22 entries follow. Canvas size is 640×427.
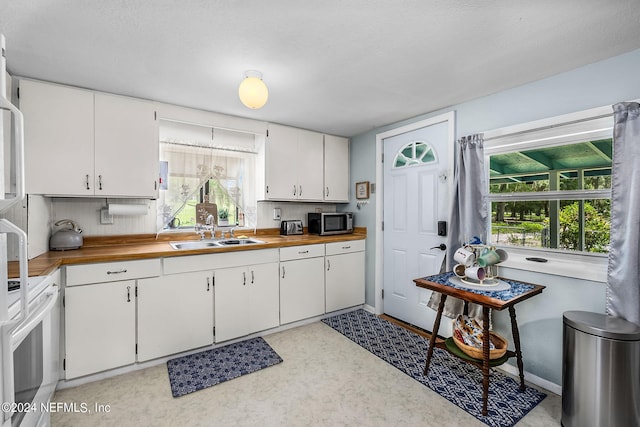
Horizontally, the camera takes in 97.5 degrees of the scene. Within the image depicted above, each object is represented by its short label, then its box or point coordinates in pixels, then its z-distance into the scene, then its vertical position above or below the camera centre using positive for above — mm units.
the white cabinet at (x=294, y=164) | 3270 +575
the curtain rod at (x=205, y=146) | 2847 +700
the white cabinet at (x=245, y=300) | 2584 -862
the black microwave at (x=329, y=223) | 3500 -150
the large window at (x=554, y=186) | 1932 +191
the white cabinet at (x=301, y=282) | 2971 -781
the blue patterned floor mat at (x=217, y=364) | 2084 -1264
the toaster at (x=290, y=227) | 3502 -199
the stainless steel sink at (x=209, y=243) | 2715 -327
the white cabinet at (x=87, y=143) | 2123 +565
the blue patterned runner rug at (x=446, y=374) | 1832 -1273
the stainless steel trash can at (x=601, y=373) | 1497 -893
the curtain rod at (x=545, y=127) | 1866 +630
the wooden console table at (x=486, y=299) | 1771 -563
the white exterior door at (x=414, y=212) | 2818 -7
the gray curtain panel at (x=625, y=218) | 1670 -40
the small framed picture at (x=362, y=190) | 3621 +284
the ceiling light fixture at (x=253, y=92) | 1814 +777
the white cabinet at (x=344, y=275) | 3305 -773
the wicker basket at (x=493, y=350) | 1934 -970
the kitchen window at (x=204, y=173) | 2867 +423
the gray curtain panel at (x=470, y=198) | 2412 +115
